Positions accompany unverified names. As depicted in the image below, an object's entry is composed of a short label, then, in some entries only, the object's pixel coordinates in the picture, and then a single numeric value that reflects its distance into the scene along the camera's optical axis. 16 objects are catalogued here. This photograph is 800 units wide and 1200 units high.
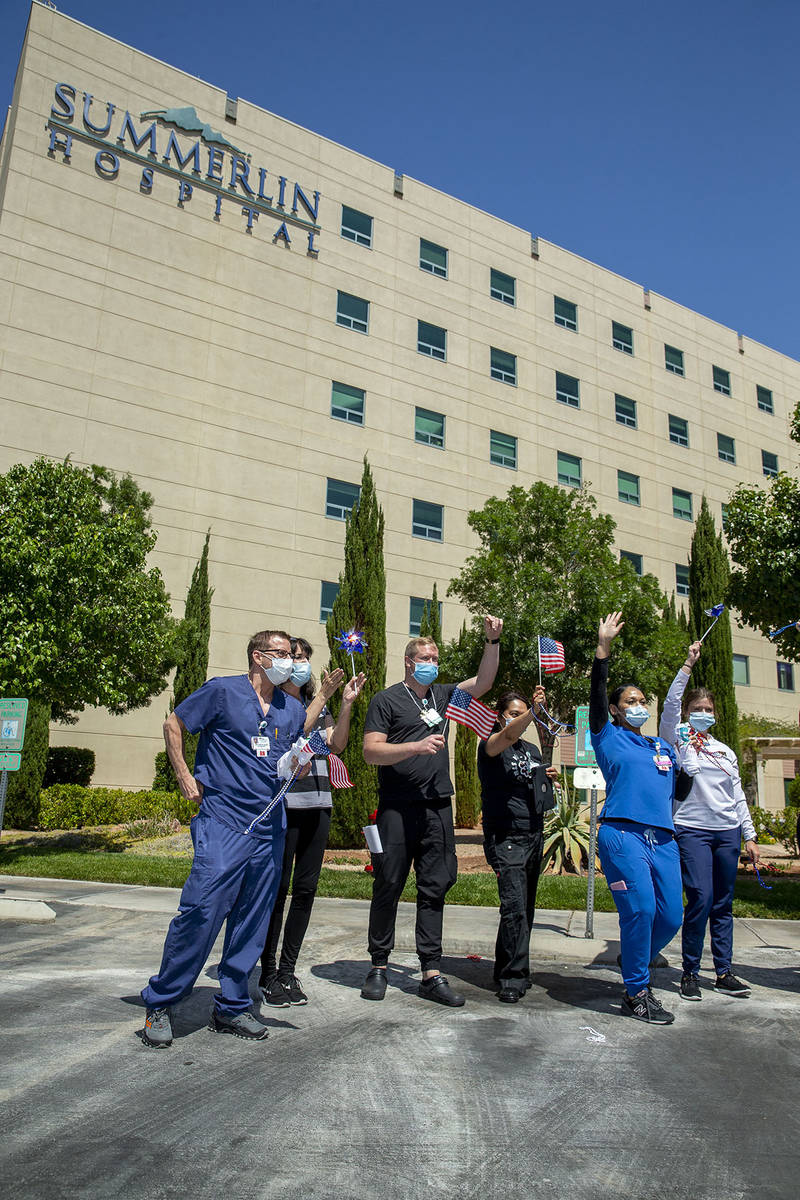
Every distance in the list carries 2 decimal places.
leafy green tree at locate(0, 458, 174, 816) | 13.25
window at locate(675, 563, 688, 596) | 34.19
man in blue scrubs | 4.37
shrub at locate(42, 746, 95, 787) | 20.39
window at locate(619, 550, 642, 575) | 32.66
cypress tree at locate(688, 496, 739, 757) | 26.73
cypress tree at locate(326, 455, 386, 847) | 18.36
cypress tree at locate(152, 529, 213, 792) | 20.99
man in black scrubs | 5.53
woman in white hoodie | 6.10
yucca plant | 14.02
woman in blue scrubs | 5.38
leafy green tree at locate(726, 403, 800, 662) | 14.19
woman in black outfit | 5.77
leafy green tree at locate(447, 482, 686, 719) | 18.55
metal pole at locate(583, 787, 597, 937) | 7.79
